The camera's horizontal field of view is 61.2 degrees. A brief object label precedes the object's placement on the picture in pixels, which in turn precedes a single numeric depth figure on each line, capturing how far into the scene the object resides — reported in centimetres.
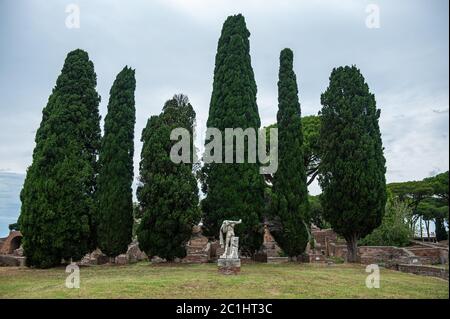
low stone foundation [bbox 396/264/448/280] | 1208
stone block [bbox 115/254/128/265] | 1933
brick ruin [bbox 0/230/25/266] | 3002
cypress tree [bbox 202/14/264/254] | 1783
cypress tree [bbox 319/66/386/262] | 1745
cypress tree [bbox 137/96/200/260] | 1700
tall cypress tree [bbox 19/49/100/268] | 1644
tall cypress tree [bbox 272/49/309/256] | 1803
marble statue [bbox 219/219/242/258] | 1314
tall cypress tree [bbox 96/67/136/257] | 1772
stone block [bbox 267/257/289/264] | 1873
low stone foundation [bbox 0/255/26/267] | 1933
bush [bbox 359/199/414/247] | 2266
